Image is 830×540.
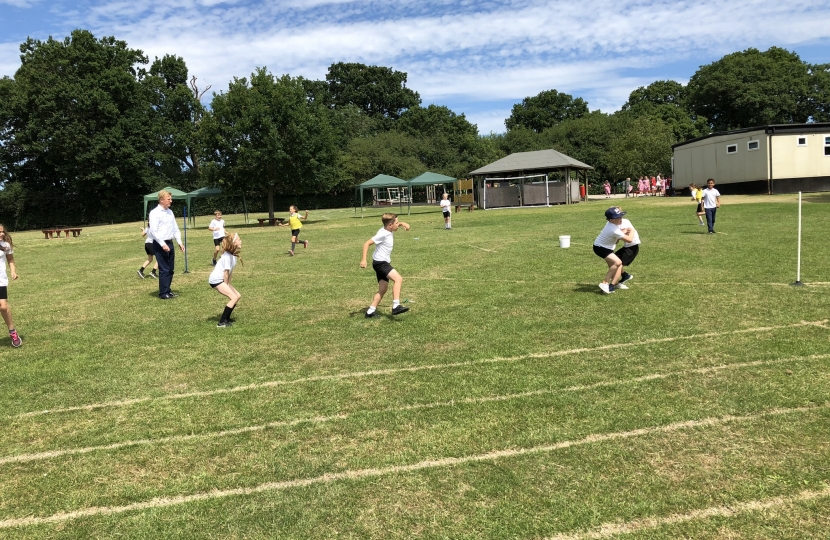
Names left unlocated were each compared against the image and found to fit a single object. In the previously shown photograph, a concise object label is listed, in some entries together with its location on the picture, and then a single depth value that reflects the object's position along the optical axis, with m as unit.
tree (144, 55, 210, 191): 62.51
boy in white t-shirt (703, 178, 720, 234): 18.20
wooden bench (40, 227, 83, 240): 38.19
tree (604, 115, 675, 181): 56.50
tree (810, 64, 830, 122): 70.62
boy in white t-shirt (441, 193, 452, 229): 27.39
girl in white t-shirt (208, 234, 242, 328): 8.68
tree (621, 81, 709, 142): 75.38
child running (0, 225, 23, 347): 7.89
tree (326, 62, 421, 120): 101.31
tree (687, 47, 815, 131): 69.81
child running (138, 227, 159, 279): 12.46
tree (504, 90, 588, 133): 96.25
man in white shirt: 11.12
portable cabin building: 36.03
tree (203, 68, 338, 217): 39.81
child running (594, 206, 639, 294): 9.88
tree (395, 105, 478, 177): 78.06
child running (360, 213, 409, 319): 8.97
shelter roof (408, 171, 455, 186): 42.50
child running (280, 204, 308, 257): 19.78
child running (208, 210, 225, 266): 16.11
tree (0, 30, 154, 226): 53.97
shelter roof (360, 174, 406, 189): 42.84
